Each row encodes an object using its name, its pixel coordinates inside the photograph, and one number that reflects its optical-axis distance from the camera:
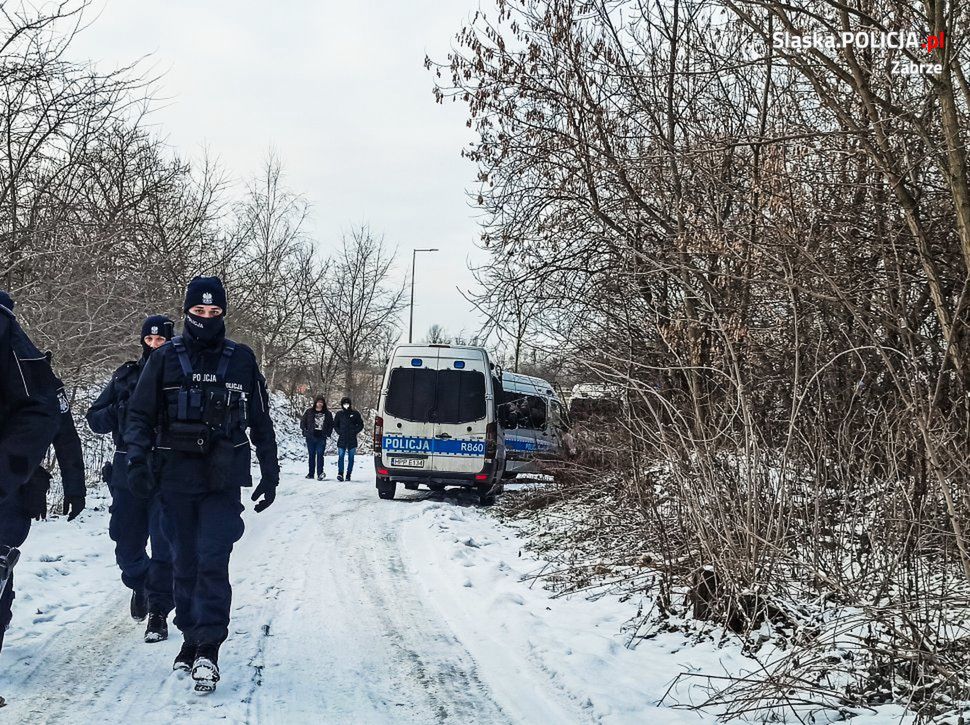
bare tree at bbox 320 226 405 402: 43.03
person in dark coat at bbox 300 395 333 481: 20.55
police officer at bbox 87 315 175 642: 5.84
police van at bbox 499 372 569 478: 18.91
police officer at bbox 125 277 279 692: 4.80
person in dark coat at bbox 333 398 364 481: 20.94
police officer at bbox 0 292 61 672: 4.13
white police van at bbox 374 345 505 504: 15.44
